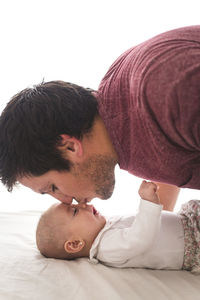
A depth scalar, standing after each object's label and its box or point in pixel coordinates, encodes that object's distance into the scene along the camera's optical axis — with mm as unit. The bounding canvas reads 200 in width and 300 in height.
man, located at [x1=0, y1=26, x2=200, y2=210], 1097
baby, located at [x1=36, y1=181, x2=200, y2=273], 1397
